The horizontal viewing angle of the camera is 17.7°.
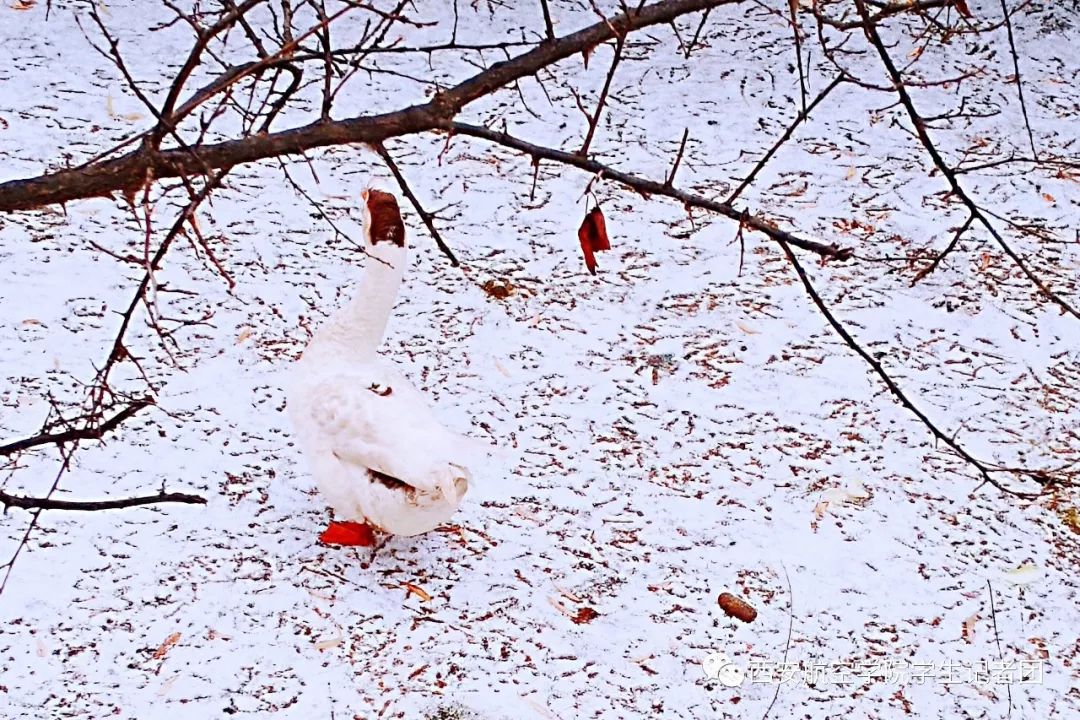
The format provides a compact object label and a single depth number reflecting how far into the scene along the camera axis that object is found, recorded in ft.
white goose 22.34
